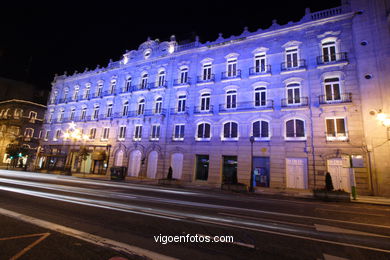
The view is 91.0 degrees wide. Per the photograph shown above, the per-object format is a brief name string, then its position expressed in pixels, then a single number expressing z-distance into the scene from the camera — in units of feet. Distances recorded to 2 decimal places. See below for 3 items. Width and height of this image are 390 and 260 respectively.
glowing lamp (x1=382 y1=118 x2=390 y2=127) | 40.29
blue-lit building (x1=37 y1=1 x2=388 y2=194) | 58.80
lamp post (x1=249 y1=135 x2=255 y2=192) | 55.01
